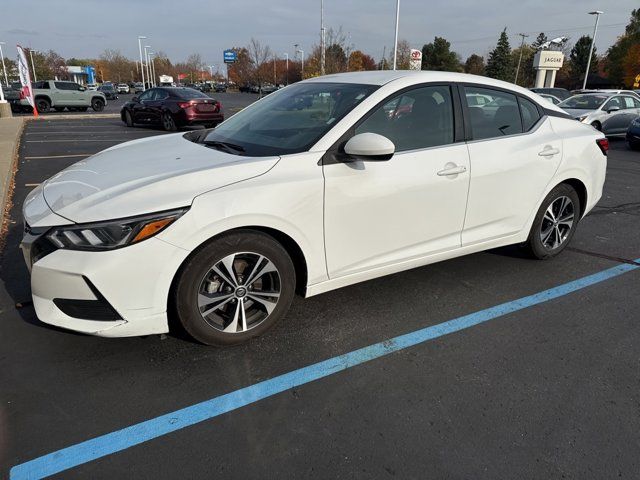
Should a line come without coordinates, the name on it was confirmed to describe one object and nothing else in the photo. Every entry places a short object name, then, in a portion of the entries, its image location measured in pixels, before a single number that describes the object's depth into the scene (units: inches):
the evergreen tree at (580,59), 2553.2
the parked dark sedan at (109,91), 1923.0
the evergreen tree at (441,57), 2704.2
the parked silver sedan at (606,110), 578.9
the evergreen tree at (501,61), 2780.5
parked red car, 625.3
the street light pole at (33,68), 2983.5
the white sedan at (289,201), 101.4
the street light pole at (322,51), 1204.0
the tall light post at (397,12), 1206.9
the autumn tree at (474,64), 3316.9
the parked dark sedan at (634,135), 530.3
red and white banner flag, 810.2
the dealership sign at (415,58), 1209.4
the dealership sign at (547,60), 1579.7
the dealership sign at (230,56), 3317.4
